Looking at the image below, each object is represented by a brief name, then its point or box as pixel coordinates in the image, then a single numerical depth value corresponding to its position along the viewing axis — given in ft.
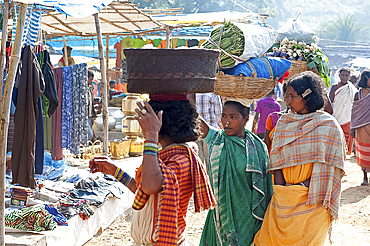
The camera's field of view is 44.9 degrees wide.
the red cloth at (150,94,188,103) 8.09
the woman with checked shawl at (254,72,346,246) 11.84
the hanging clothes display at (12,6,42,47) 16.44
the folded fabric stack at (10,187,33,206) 17.43
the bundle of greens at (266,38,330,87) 16.26
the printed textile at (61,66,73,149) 21.53
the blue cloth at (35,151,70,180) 21.22
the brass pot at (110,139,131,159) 32.63
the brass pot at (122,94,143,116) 33.50
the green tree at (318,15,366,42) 223.30
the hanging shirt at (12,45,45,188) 15.60
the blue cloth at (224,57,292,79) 12.62
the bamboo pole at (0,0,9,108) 12.52
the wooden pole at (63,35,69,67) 28.58
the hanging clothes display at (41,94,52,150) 21.50
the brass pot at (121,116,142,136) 33.65
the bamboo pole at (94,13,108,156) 19.90
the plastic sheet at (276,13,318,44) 18.15
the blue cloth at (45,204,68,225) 16.07
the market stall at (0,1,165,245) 11.85
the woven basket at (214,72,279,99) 12.49
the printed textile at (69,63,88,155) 21.90
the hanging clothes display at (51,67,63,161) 21.39
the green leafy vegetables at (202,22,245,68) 12.62
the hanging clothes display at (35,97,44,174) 16.92
